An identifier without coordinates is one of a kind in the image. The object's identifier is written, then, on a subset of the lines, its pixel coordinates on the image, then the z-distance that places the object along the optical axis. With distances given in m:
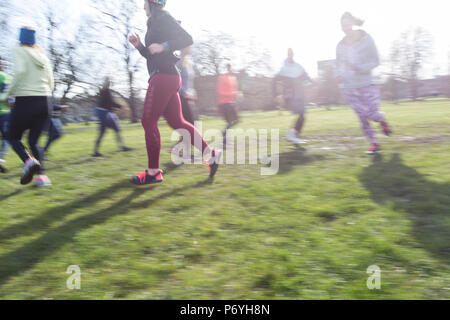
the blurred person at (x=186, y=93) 6.44
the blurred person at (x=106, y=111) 7.87
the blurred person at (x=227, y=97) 9.03
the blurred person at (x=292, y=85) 7.77
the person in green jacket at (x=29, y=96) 4.21
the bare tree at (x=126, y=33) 31.64
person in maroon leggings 4.03
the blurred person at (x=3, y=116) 5.66
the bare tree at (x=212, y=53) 46.44
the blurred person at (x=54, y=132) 6.80
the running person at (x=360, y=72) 5.80
